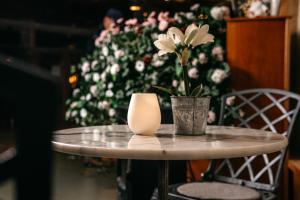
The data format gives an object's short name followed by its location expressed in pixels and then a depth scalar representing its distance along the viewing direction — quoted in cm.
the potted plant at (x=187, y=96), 162
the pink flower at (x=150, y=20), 397
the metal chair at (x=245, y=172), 186
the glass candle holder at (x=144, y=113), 164
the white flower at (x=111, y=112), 406
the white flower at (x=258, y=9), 323
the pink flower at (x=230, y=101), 322
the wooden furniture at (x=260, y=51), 308
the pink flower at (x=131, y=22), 414
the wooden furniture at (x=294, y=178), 280
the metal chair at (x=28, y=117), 42
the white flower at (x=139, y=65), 390
